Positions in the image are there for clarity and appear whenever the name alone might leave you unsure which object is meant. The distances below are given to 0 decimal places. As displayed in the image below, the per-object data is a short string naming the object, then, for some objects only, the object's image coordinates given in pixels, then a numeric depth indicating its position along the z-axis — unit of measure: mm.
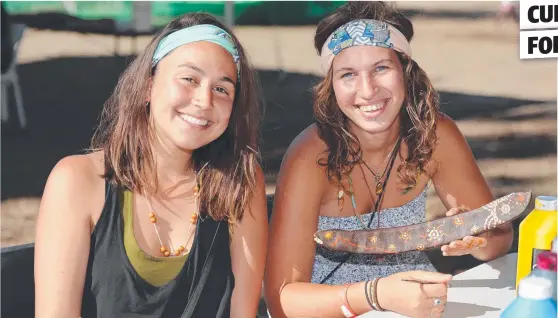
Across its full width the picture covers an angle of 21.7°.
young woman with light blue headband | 2311
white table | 2299
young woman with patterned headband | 2475
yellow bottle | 2232
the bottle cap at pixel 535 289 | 2064
